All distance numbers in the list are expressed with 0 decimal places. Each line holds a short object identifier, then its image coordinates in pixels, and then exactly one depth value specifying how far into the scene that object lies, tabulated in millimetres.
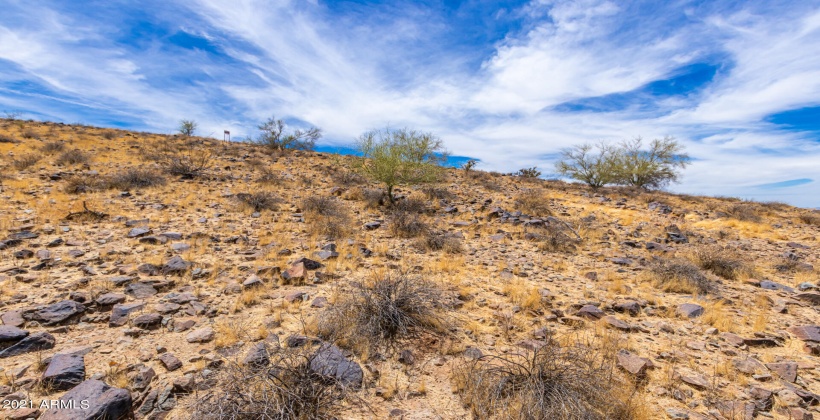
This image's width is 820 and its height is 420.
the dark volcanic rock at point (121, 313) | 4027
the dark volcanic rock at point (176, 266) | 5562
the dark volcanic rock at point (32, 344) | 3317
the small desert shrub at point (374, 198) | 12164
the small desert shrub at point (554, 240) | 8664
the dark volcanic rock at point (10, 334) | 3418
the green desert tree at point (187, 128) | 28719
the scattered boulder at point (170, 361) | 3297
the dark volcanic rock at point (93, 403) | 2561
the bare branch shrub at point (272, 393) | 2557
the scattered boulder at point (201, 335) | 3822
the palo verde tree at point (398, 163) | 12633
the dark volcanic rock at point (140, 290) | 4728
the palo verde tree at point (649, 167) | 25406
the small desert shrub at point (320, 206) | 10281
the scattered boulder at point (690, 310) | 5152
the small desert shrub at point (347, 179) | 15716
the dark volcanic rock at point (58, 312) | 3910
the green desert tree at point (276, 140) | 23934
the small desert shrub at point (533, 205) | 13041
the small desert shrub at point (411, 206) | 11795
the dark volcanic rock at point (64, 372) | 2943
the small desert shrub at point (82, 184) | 10055
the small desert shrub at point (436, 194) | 14559
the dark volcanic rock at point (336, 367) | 3150
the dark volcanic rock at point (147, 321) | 4019
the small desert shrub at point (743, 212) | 13312
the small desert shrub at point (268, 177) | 14125
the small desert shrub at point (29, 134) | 18497
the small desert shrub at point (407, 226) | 9102
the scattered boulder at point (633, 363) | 3535
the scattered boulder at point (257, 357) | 3253
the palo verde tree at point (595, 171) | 23297
